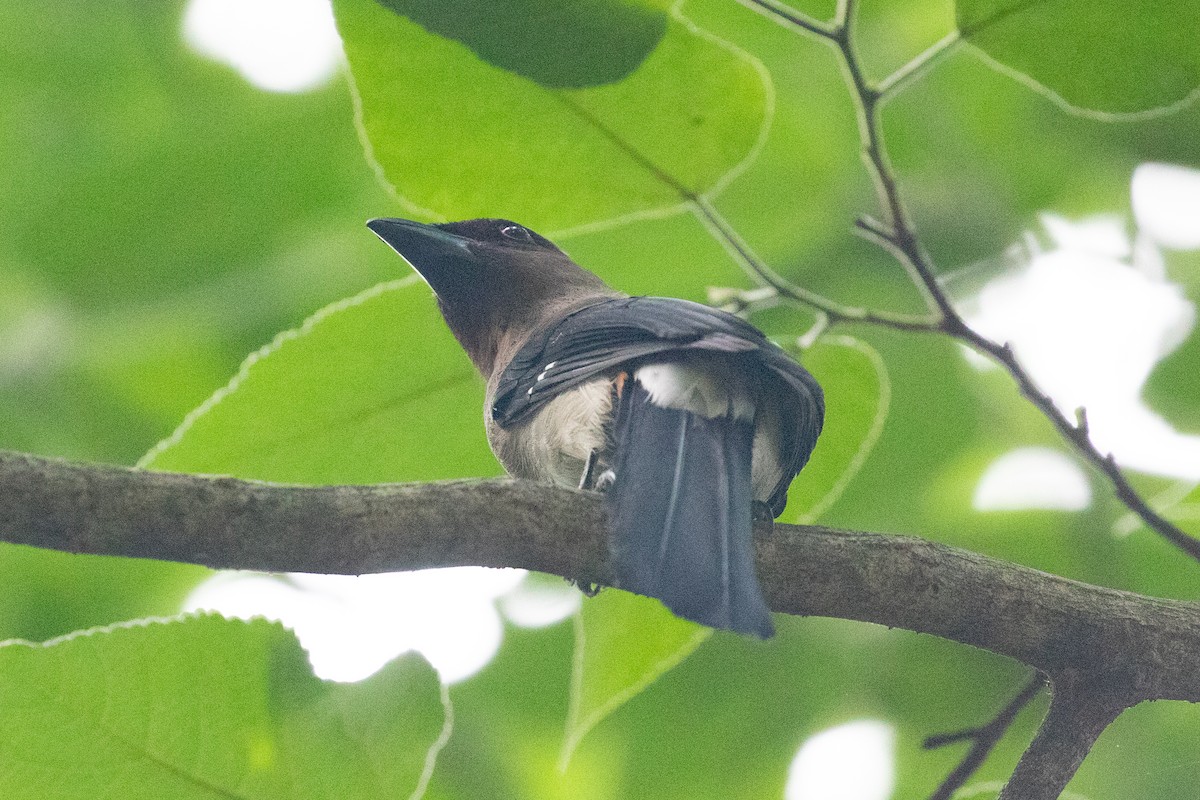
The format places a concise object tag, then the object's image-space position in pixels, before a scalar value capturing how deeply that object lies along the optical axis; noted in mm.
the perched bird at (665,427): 4406
